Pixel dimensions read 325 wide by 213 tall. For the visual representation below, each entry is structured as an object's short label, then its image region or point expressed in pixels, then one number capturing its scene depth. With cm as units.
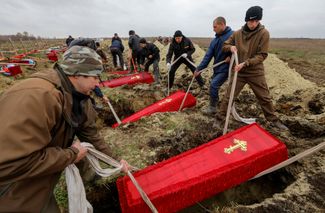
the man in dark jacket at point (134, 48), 891
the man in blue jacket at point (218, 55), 422
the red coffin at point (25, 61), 1070
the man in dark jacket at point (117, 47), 1023
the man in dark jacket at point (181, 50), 594
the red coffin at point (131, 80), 733
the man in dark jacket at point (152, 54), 760
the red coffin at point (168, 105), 478
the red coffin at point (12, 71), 795
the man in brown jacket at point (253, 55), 337
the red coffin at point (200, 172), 224
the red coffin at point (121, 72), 1007
